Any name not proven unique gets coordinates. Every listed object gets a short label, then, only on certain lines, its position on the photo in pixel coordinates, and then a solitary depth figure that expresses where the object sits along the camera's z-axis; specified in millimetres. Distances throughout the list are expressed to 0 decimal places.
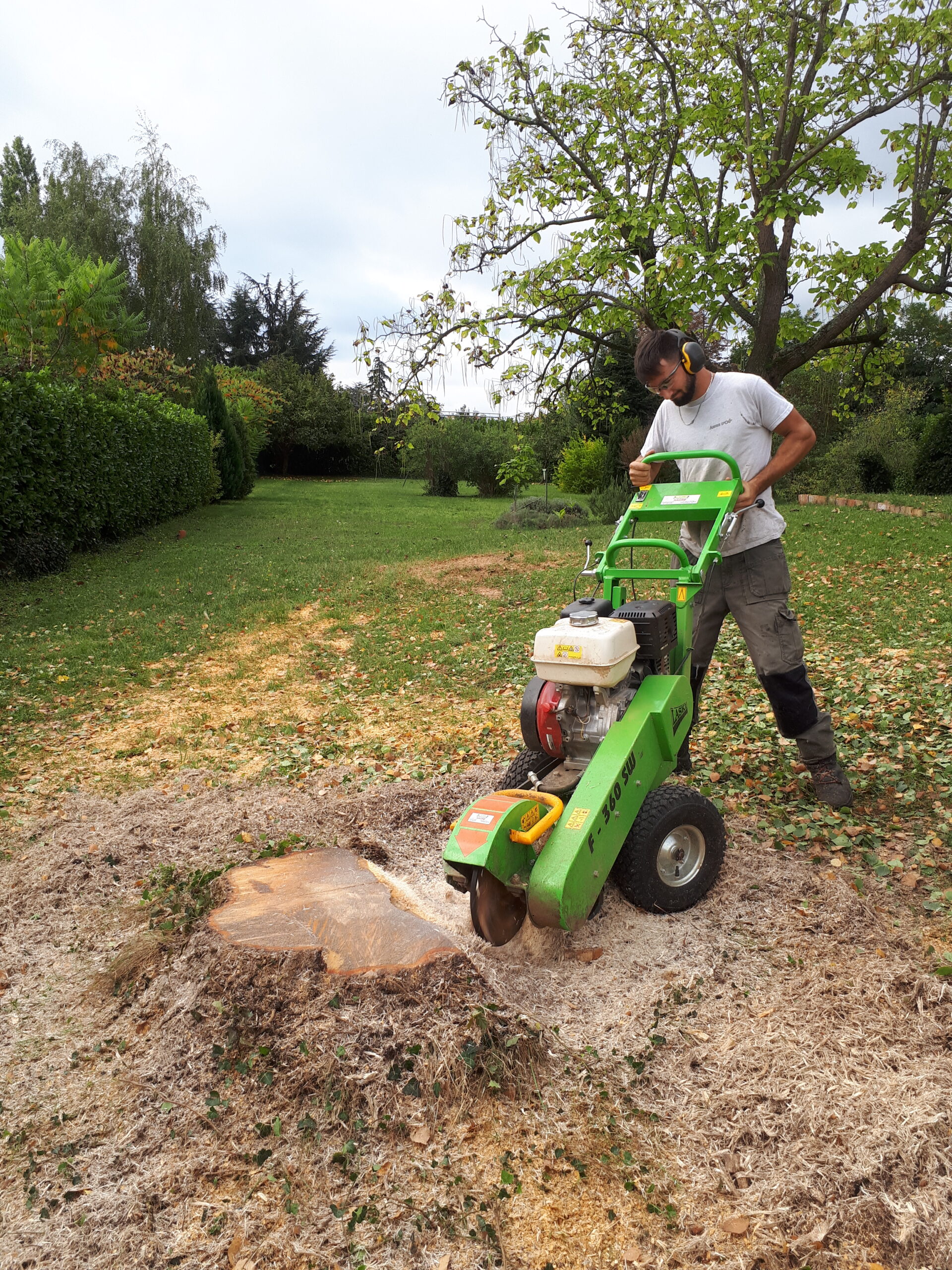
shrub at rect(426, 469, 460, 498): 29797
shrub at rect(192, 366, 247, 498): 22531
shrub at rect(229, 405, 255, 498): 24172
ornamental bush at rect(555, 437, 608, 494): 26578
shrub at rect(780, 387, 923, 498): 19516
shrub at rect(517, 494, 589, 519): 18266
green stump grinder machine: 2719
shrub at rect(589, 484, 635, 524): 18031
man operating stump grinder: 3512
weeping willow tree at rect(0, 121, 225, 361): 24984
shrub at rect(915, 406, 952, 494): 18812
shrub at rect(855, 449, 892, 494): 19328
